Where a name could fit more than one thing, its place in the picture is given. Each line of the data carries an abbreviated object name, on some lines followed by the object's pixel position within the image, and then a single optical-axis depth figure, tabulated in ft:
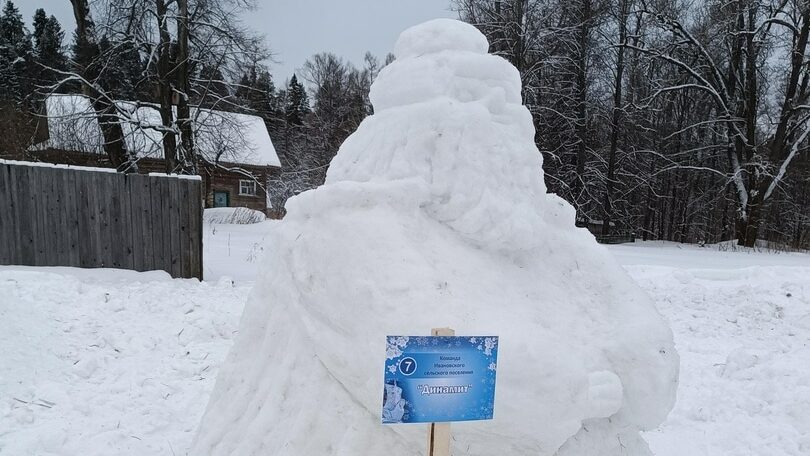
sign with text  6.37
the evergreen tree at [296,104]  155.84
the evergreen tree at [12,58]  92.84
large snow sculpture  7.41
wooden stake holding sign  6.59
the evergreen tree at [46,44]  85.92
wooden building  54.65
